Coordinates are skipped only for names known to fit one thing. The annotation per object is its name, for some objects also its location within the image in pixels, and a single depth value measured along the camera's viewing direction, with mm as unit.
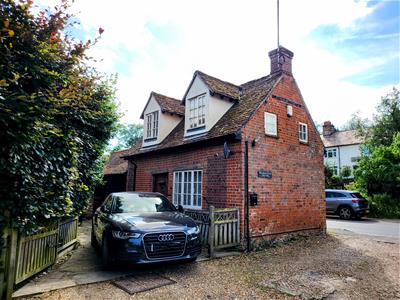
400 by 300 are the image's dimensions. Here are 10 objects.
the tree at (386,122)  27797
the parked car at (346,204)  16906
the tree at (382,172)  19181
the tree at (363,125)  32344
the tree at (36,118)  3492
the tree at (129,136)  51862
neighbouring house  36562
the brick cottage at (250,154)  8414
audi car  5184
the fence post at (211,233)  6953
